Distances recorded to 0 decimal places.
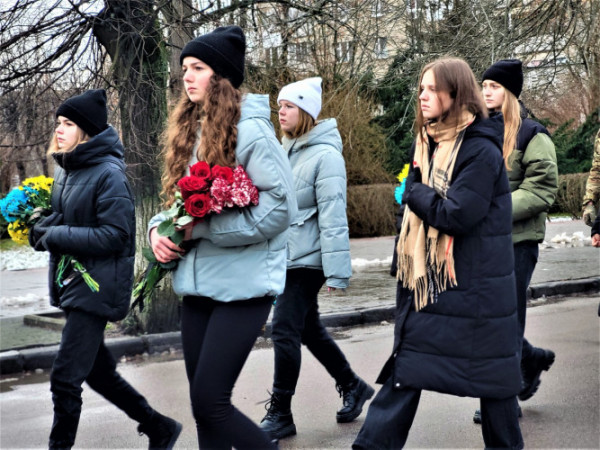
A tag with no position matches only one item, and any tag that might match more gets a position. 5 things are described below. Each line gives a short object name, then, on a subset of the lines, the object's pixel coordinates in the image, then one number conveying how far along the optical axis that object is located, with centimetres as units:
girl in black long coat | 347
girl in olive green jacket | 506
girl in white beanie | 495
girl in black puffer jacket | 427
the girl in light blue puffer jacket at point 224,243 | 337
